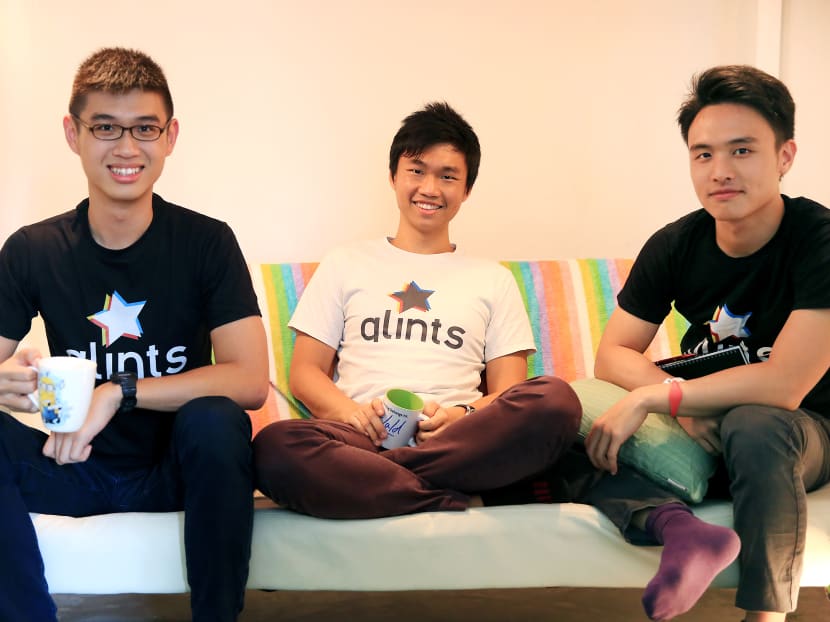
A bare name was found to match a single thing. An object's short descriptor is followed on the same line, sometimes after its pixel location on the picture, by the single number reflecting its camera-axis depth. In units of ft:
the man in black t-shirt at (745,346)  5.49
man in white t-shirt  5.77
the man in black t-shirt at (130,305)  5.84
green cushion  5.83
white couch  5.66
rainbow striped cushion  8.15
